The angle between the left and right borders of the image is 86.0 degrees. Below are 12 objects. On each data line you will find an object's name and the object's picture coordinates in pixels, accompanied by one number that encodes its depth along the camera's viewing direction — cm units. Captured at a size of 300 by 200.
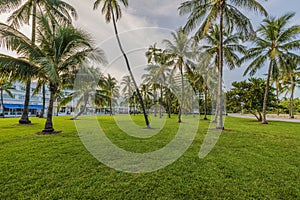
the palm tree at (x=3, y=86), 2450
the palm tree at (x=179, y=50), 1557
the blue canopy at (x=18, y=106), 3444
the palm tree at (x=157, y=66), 1653
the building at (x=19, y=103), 3481
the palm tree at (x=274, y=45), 1451
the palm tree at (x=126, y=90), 3222
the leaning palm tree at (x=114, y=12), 1052
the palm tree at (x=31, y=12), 1215
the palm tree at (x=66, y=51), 830
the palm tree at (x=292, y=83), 2431
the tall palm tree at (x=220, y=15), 967
